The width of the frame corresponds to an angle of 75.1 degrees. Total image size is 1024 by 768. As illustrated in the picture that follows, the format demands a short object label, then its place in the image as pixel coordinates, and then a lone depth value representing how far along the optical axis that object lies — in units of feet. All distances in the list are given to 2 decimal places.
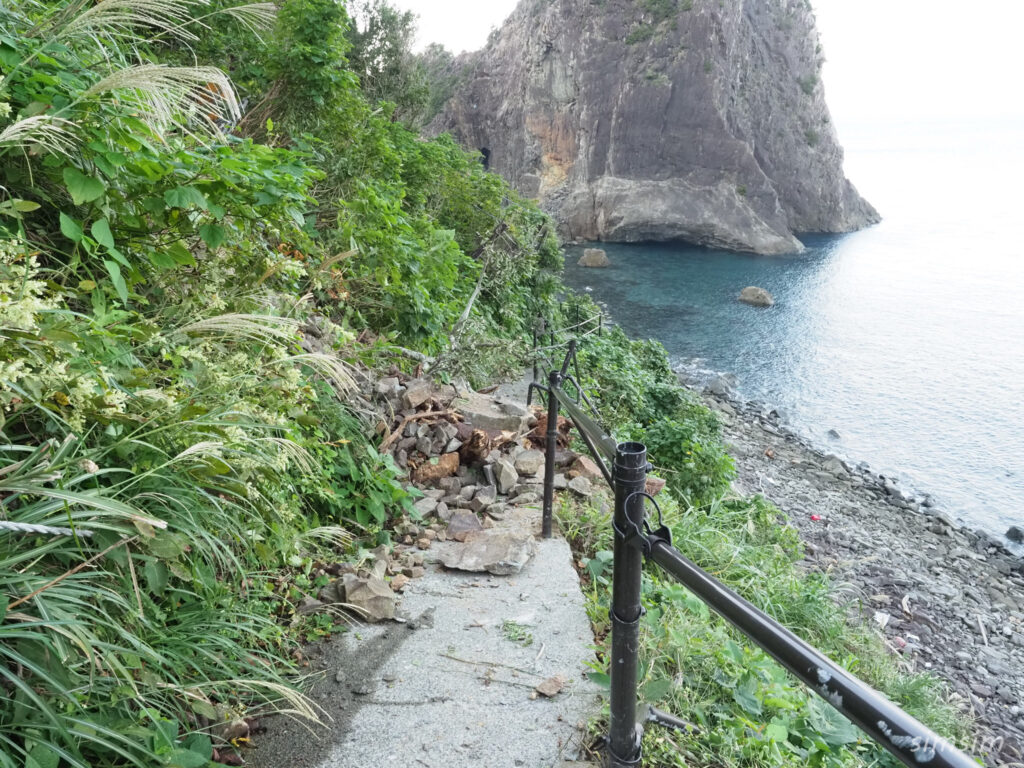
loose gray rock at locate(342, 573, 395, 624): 9.28
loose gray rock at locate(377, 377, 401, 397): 14.07
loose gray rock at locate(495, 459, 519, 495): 14.26
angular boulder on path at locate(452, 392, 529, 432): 16.22
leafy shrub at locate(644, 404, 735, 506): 22.49
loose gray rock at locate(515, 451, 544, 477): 15.06
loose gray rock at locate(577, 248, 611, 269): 109.81
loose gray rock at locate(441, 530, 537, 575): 10.86
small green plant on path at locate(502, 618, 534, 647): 9.02
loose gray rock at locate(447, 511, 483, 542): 12.06
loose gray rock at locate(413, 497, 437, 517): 12.53
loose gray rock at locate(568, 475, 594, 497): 14.15
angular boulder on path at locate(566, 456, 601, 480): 15.21
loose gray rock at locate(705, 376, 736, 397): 57.93
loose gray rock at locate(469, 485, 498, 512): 13.35
